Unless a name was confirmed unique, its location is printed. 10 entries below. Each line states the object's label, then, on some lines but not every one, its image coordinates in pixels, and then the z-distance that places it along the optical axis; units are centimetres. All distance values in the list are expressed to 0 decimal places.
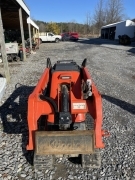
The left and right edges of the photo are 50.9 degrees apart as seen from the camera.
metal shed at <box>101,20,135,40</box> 2555
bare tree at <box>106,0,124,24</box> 5440
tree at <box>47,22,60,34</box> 4697
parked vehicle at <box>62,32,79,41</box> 2857
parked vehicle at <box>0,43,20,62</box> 952
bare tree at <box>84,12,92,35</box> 5459
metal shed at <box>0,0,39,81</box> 607
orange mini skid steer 200
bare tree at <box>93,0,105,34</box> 5339
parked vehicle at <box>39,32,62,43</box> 2474
